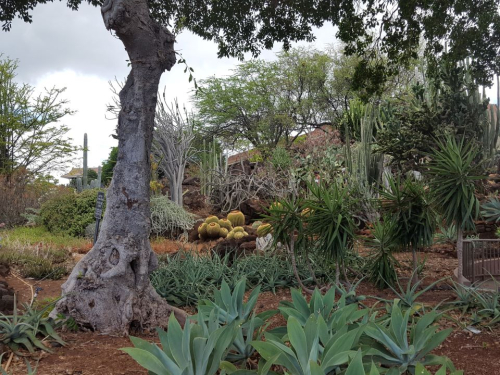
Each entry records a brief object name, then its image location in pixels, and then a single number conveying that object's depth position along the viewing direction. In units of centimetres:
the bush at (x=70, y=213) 1350
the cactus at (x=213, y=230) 1146
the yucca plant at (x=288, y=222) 583
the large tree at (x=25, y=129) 2144
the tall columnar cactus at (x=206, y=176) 1669
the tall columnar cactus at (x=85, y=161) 2625
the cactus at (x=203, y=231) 1162
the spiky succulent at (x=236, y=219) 1271
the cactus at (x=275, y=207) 589
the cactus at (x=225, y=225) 1190
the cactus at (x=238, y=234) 1055
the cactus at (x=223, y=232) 1149
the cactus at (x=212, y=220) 1179
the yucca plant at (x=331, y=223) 566
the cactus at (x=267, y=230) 633
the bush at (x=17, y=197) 1650
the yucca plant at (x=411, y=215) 621
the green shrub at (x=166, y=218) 1238
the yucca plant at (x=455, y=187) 573
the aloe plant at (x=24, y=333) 345
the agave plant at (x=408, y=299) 433
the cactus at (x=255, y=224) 1234
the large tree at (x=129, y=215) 454
